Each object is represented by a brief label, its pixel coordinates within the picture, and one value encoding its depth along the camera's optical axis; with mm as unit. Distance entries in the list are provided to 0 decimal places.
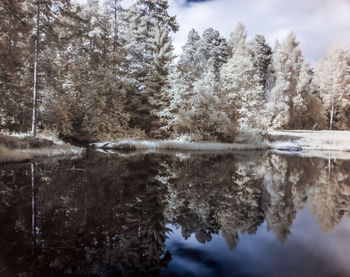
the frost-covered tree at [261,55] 39406
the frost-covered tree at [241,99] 25297
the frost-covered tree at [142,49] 25277
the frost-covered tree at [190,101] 23344
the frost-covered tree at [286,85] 35094
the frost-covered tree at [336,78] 37844
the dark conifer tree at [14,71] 14258
